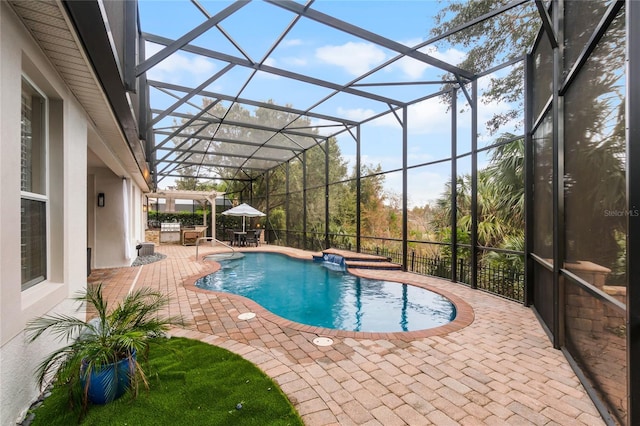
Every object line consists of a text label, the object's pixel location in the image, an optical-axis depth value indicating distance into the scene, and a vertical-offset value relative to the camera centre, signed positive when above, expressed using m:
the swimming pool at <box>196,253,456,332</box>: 4.69 -1.78
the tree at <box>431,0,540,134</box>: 5.62 +3.52
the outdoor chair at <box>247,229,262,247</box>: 14.07 -1.29
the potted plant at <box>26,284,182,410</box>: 2.07 -1.05
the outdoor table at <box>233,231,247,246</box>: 14.09 -1.22
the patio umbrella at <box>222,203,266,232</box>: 13.46 +0.07
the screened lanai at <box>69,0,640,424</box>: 2.17 +1.80
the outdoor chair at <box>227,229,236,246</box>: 14.41 -1.25
